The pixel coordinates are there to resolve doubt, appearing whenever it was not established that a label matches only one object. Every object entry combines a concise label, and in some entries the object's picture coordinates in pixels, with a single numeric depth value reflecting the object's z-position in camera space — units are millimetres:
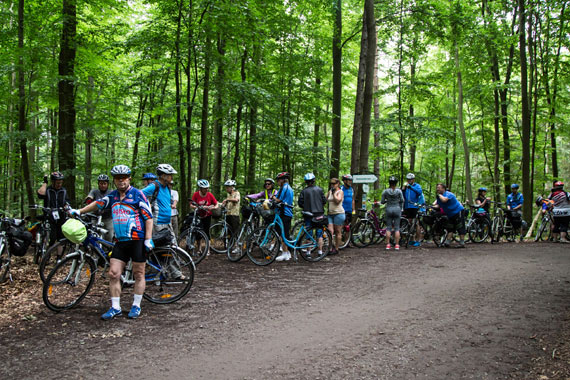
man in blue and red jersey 5277
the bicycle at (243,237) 9555
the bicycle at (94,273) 5422
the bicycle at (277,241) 9102
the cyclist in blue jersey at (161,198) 7242
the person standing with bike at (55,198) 8375
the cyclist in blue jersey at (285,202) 9469
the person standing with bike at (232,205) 10930
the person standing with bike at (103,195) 8141
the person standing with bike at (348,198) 11969
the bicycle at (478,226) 13120
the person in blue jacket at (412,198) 12336
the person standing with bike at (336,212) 10453
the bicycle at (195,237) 9328
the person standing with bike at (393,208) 11156
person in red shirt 9906
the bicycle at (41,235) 8602
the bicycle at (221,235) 10609
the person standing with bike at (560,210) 12945
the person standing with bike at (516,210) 14406
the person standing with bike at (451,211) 11383
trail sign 12011
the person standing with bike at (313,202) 9828
